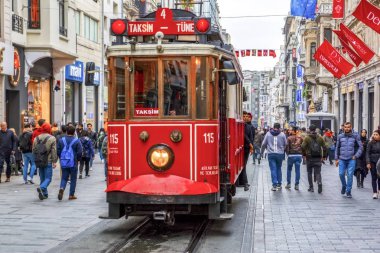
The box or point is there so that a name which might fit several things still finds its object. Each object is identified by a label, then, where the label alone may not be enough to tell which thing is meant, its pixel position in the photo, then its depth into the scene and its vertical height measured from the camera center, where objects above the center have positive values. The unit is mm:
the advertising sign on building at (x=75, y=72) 33156 +2227
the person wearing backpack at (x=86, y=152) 21062 -1118
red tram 10508 -80
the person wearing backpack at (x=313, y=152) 17547 -968
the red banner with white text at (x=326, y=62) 28812 +2310
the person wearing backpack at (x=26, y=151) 19062 -983
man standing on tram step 17139 -784
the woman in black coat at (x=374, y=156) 16250 -991
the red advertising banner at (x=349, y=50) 25812 +2544
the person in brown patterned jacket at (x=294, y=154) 18375 -1059
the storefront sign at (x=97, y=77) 38538 +2231
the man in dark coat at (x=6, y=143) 19172 -761
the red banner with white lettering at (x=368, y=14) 18781 +2842
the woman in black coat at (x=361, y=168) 18594 -1473
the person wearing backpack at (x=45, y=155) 15078 -871
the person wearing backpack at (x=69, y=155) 14789 -854
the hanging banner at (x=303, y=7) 33094 +5321
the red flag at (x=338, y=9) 30969 +4889
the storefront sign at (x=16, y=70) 24469 +1682
